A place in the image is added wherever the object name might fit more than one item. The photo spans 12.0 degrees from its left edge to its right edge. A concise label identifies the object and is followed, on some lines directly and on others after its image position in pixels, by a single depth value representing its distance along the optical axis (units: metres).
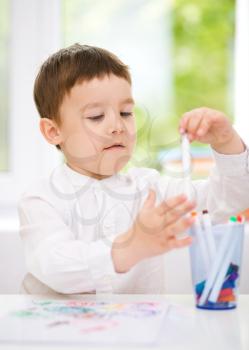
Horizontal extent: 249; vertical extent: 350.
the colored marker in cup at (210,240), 1.39
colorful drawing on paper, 1.27
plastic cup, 1.39
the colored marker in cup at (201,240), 1.40
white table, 1.25
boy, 1.61
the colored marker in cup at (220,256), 1.39
